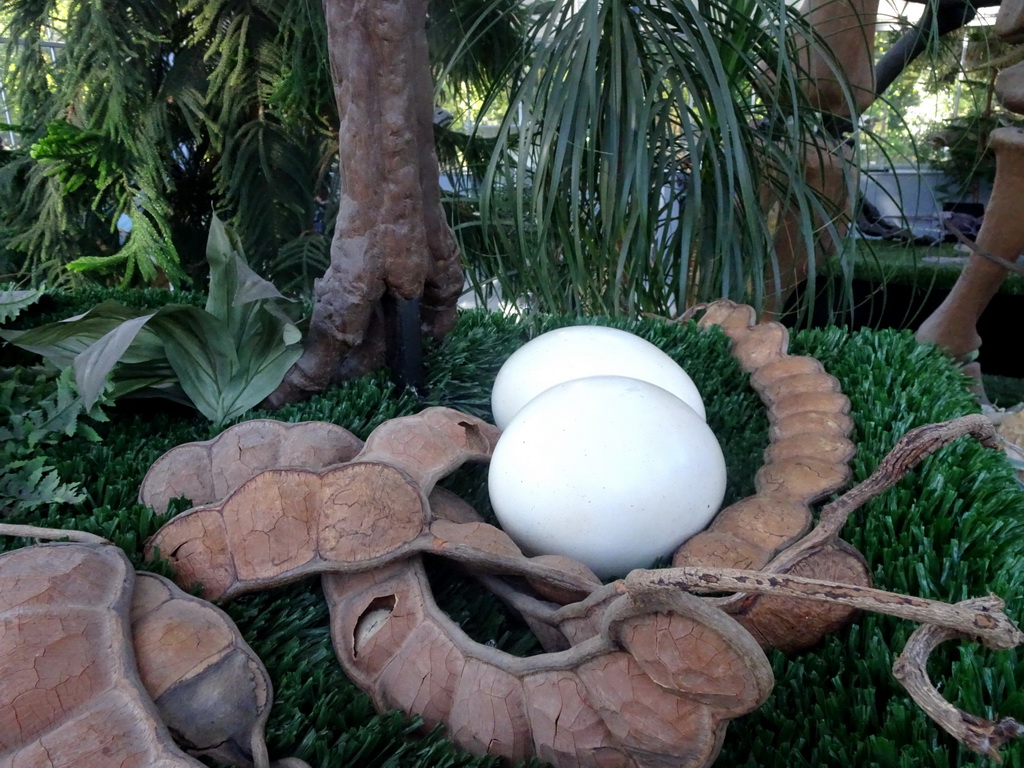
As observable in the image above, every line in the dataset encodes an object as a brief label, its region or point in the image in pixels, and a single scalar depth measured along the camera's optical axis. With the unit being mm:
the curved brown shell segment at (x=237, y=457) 583
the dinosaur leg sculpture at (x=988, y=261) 1467
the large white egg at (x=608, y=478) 531
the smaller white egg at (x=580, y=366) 702
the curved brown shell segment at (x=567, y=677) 341
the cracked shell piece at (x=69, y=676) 336
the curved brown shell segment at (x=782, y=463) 519
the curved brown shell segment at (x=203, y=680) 384
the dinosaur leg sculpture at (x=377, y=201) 718
